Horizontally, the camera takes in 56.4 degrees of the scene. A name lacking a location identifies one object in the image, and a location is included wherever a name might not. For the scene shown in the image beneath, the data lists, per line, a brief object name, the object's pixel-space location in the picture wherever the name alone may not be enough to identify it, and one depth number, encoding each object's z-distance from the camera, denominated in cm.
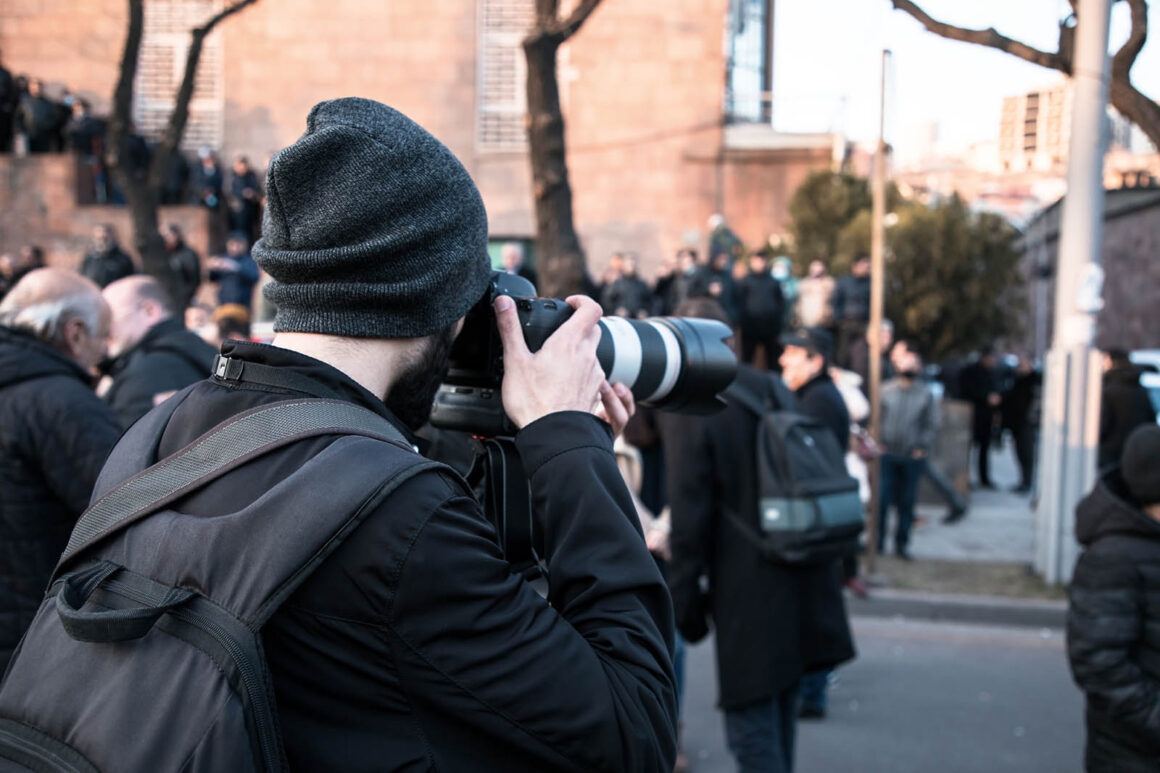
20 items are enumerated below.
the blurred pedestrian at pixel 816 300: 1276
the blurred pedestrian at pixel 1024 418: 1338
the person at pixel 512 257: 1085
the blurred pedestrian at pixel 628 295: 1233
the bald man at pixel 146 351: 427
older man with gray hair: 277
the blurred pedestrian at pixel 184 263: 1295
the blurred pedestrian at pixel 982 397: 1405
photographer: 118
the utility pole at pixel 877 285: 797
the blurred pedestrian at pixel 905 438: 916
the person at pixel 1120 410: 823
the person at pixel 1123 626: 296
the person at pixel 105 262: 1223
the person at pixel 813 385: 542
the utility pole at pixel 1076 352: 733
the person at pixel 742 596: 376
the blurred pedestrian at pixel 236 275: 1276
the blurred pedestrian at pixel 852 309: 1171
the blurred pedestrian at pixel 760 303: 1216
